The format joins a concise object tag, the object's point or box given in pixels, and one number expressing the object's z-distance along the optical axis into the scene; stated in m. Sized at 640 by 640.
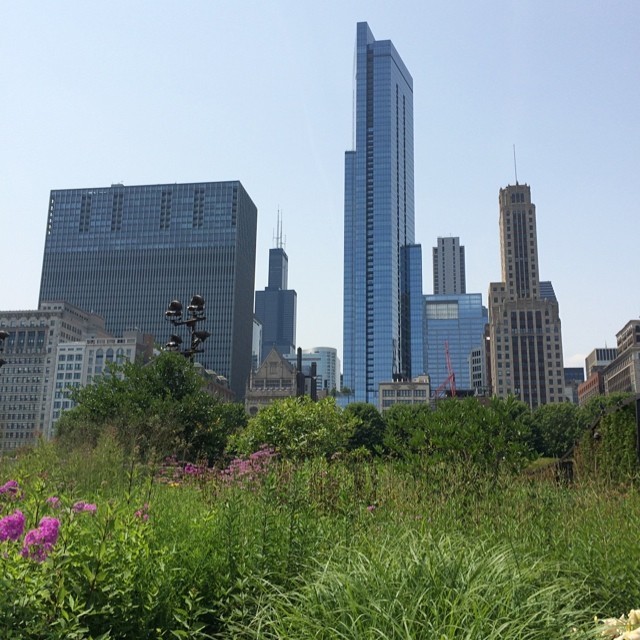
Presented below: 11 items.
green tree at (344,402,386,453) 68.75
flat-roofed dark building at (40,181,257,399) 185.62
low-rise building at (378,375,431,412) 177.15
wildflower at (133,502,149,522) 6.18
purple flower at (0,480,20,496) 7.60
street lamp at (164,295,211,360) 18.32
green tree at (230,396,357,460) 24.84
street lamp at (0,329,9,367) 20.44
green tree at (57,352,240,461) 21.97
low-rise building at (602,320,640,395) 137.75
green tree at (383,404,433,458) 15.03
